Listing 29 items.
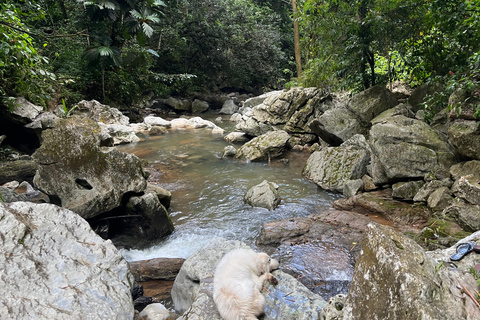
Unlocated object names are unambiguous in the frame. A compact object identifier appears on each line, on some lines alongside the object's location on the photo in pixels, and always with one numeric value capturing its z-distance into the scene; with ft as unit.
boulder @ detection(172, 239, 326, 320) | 8.12
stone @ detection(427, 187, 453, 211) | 15.93
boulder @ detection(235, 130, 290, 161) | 34.22
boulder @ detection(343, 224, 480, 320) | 5.42
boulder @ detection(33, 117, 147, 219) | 16.19
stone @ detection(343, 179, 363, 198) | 21.42
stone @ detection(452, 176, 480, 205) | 13.85
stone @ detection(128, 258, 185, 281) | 13.56
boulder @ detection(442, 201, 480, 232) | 13.21
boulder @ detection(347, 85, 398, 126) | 28.73
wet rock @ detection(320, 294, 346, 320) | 7.41
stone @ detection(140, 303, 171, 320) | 9.76
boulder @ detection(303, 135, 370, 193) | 24.31
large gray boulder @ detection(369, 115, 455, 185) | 19.10
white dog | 7.48
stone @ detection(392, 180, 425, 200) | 18.58
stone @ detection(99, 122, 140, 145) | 42.70
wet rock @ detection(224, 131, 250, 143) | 43.96
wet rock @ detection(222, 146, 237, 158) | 35.65
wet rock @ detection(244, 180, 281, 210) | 21.48
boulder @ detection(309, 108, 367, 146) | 29.32
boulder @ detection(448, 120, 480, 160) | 16.10
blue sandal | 7.41
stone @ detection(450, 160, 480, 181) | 15.59
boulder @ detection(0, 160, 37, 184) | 22.52
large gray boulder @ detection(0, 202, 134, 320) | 8.00
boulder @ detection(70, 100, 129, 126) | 44.00
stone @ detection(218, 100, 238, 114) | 74.28
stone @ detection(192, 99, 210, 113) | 75.25
